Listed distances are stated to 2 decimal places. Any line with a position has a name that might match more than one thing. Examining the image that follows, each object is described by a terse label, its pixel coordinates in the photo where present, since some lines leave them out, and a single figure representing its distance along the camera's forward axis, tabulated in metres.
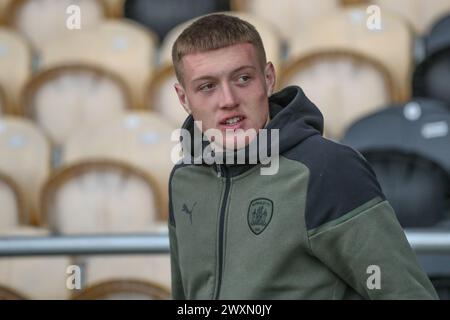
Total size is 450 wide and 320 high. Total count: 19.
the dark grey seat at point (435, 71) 7.48
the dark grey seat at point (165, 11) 8.89
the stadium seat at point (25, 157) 7.82
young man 2.75
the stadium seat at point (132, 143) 7.45
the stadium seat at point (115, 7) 9.44
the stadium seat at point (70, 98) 8.27
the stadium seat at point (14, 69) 8.71
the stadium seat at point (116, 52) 8.53
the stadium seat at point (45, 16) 9.27
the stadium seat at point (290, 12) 8.79
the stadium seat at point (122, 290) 5.60
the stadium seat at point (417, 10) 8.53
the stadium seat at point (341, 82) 7.62
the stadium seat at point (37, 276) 6.27
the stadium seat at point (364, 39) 7.98
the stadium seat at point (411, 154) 6.33
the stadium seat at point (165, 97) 8.16
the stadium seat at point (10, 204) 7.39
